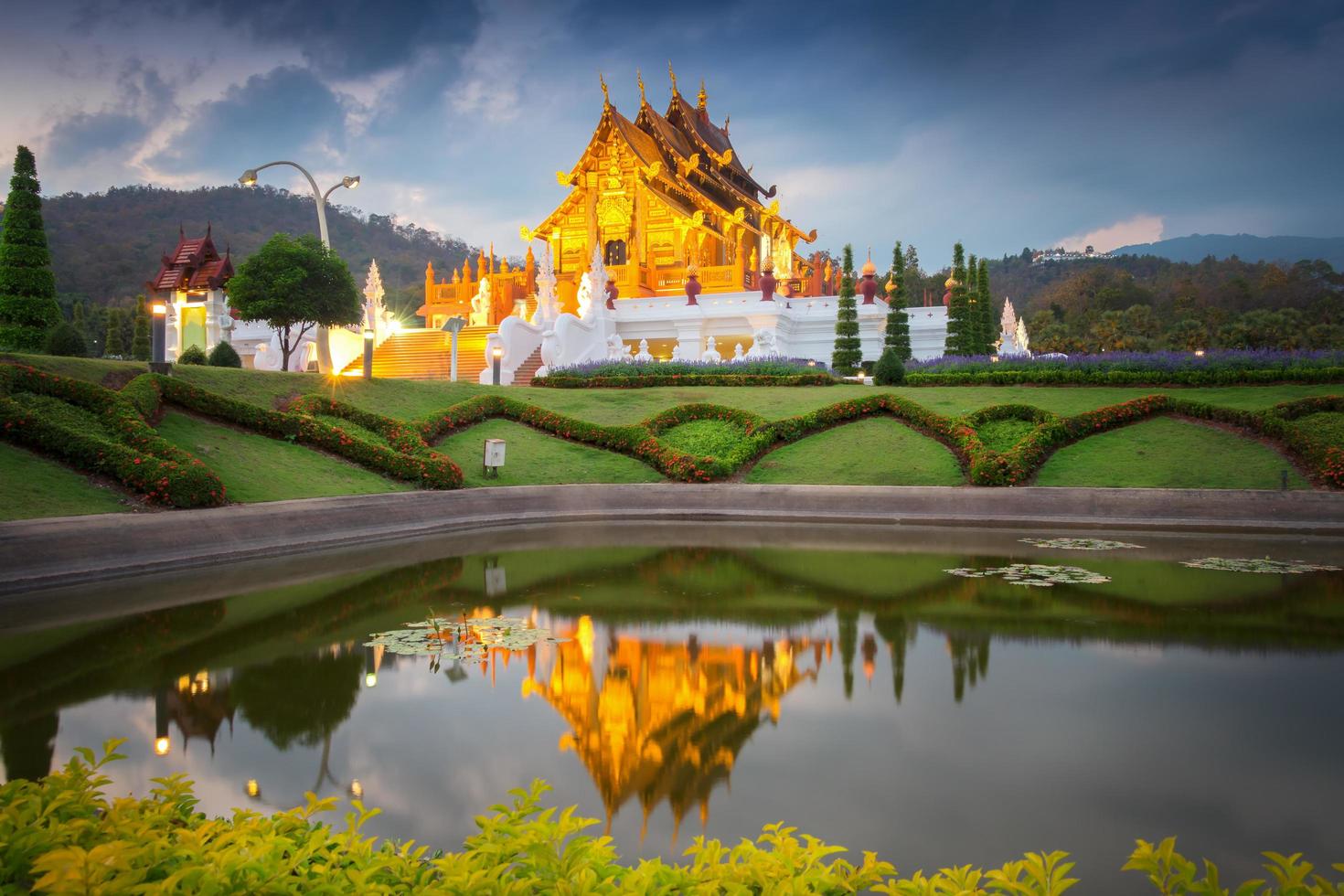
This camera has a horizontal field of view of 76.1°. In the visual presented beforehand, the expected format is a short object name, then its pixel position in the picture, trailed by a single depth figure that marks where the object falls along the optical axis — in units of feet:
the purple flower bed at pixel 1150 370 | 73.36
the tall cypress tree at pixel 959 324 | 105.81
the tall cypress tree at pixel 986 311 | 111.55
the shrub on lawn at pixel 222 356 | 82.43
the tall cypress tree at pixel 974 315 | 108.17
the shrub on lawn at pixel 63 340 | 71.92
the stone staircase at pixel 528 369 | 98.78
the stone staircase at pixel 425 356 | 103.45
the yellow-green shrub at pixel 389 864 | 7.93
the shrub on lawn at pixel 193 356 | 90.38
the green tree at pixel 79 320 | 145.63
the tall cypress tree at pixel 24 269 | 72.13
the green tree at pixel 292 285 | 78.48
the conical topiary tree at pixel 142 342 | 116.53
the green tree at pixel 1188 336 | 180.55
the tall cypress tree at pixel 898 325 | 106.11
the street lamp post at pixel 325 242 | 87.56
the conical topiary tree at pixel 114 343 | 145.28
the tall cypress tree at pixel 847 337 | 101.35
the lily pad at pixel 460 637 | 23.29
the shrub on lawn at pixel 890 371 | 83.76
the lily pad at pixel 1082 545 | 42.37
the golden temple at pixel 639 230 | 140.77
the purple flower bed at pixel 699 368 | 87.56
